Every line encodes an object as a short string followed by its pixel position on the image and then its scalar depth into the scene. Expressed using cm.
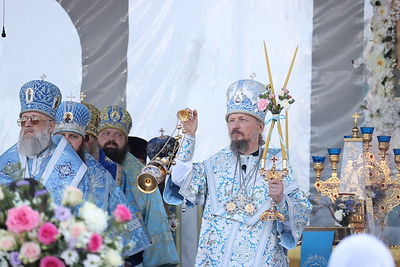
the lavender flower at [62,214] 684
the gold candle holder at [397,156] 1459
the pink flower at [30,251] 663
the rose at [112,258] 681
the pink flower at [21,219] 663
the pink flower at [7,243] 666
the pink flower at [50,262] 671
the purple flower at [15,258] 674
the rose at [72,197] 702
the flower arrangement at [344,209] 1406
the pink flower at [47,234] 664
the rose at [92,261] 679
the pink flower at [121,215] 696
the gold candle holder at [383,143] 1466
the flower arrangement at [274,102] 1095
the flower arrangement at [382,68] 1622
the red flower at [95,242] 669
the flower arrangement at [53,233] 667
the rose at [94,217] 681
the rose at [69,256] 676
